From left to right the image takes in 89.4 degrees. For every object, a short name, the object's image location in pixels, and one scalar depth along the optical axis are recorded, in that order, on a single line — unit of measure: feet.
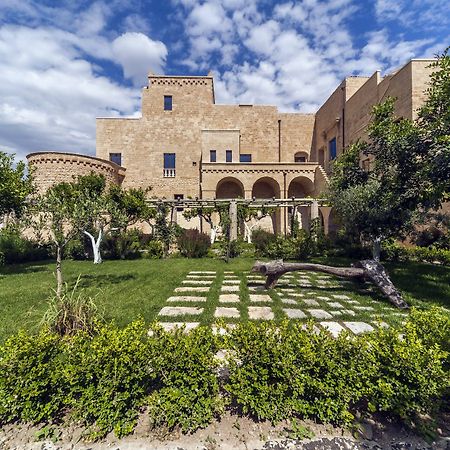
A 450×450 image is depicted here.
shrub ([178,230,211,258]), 39.47
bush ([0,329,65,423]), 6.04
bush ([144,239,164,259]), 39.78
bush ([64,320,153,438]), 6.01
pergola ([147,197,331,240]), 42.83
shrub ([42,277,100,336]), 10.16
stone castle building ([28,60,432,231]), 59.57
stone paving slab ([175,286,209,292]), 18.90
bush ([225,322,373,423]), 6.23
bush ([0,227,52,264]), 35.10
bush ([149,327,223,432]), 6.11
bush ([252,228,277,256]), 38.95
